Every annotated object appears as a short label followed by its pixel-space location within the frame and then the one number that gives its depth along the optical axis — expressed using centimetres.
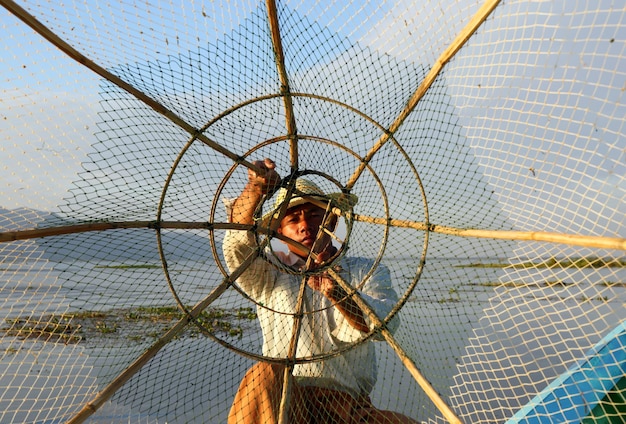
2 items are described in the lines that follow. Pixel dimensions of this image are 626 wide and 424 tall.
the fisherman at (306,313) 254
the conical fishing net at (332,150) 223
